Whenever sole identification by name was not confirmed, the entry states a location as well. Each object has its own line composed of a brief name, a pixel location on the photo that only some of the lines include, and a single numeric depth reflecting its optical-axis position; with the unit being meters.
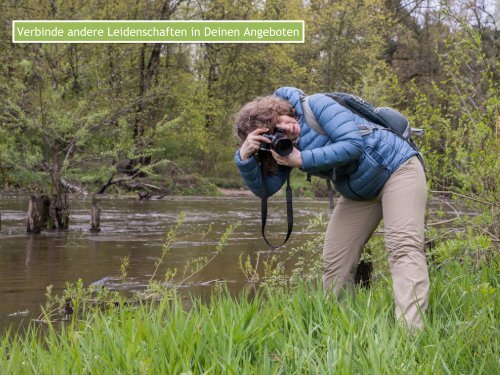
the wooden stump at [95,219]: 12.90
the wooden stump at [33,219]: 12.51
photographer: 4.04
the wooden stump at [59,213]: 13.20
